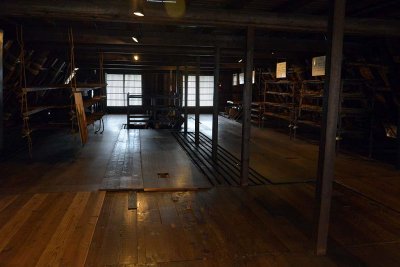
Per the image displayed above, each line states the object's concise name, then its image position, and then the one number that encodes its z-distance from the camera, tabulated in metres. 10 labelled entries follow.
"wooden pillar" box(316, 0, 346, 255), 2.49
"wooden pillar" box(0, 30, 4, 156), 4.48
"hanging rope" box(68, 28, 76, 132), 4.84
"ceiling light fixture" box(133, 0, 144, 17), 3.12
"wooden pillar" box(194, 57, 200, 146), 7.69
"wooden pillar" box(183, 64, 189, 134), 9.30
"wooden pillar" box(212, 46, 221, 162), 5.89
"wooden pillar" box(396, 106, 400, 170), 5.47
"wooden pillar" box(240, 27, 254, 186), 4.33
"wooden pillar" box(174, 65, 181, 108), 10.86
